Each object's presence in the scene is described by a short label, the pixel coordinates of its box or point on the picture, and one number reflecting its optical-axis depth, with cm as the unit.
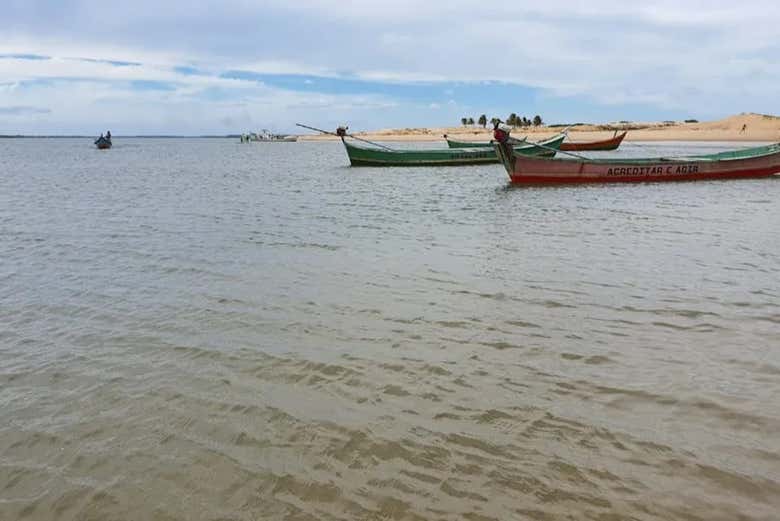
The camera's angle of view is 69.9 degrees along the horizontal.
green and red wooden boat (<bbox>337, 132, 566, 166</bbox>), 3731
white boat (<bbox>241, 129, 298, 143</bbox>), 17115
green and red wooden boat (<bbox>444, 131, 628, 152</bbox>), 5597
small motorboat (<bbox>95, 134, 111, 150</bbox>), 8456
